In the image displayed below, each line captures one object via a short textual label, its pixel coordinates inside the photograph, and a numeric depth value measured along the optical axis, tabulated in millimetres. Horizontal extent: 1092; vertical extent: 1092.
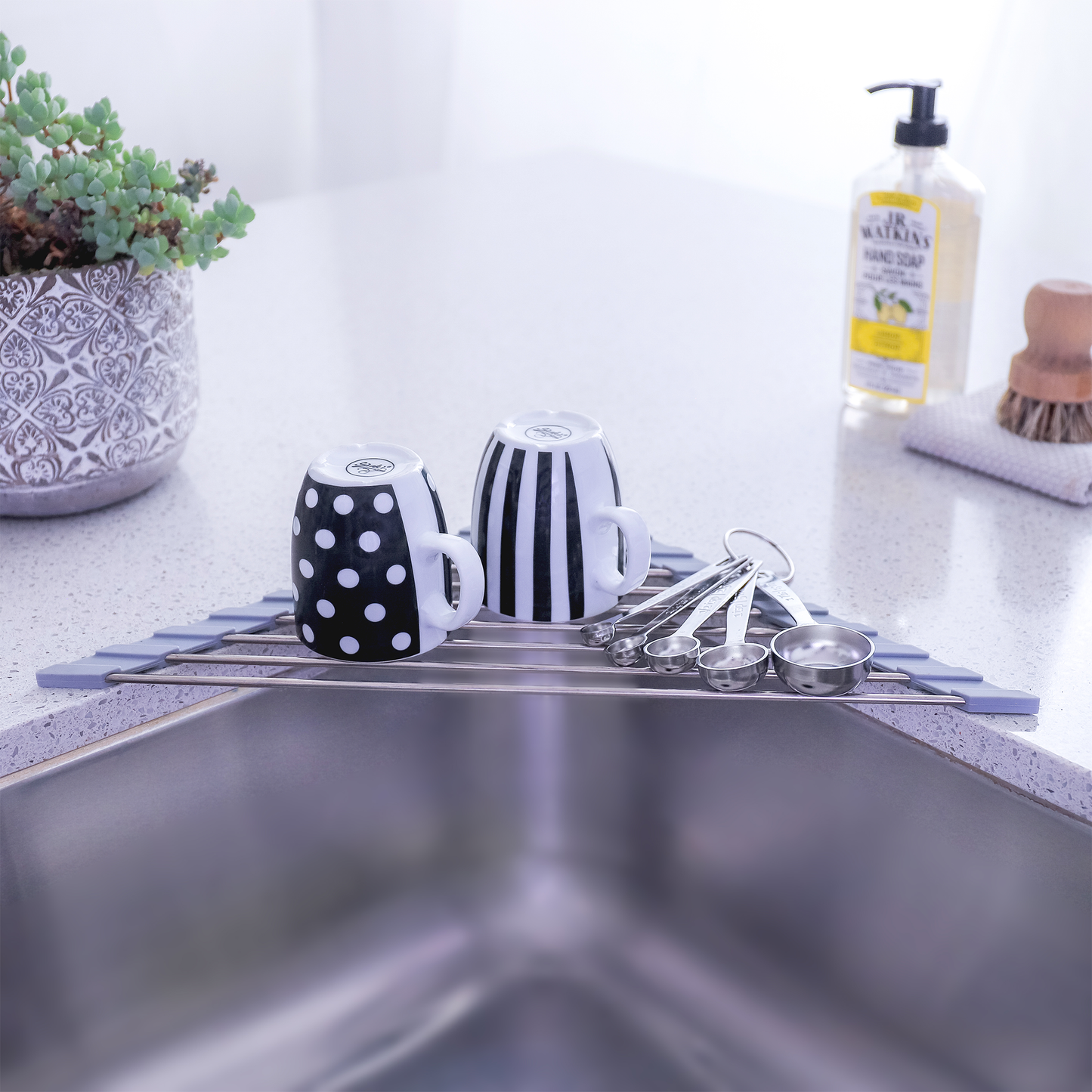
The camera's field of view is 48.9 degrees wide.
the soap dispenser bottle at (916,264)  808
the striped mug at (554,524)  592
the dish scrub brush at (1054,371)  747
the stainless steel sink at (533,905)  589
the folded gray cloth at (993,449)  760
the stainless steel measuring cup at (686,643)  585
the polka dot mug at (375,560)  554
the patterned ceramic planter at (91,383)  668
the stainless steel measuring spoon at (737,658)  560
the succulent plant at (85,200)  634
